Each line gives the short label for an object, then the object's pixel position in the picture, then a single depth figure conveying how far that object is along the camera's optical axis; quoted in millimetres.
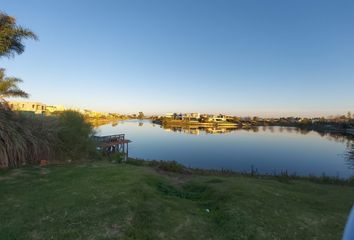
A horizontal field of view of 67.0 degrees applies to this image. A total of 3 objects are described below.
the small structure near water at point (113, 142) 33866
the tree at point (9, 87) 20233
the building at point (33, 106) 85275
